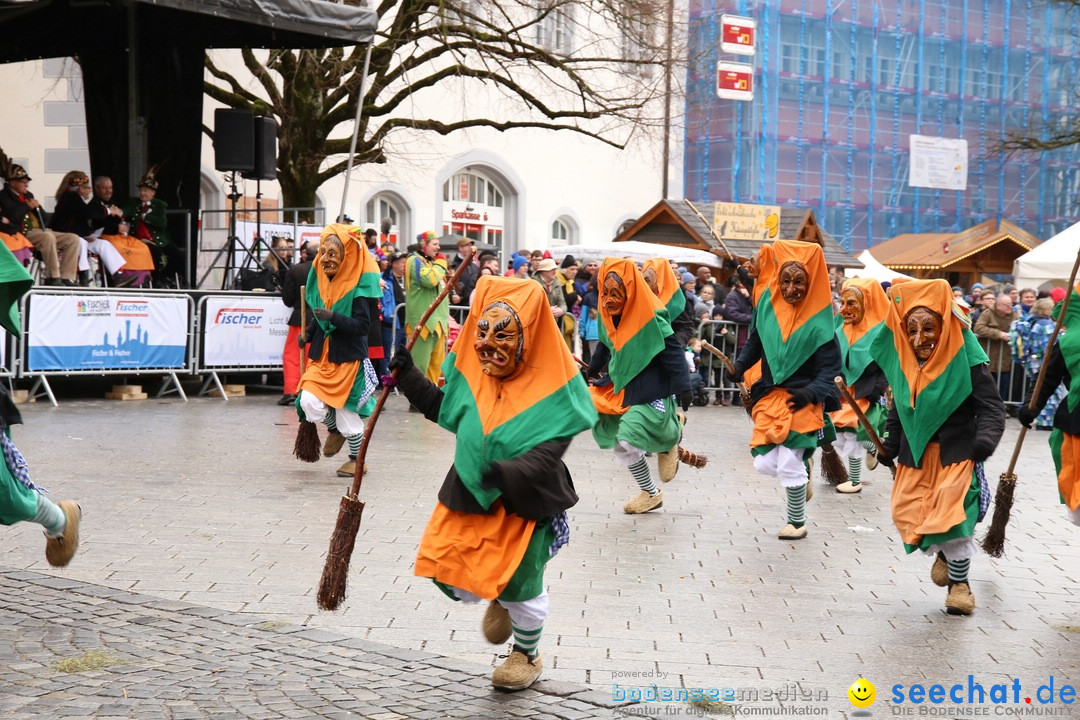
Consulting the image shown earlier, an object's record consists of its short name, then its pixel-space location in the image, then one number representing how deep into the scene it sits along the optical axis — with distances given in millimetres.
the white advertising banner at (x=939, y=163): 43938
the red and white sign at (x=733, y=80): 30250
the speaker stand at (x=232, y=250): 17719
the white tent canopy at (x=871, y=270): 32344
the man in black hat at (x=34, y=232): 14914
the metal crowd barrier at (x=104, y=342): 14484
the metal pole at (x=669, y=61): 23531
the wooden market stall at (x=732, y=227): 30266
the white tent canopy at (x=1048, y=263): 25500
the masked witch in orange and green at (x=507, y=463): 5320
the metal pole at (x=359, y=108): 18766
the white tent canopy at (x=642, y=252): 24828
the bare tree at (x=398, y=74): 22609
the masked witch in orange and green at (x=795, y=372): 9016
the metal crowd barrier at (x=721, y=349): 19656
